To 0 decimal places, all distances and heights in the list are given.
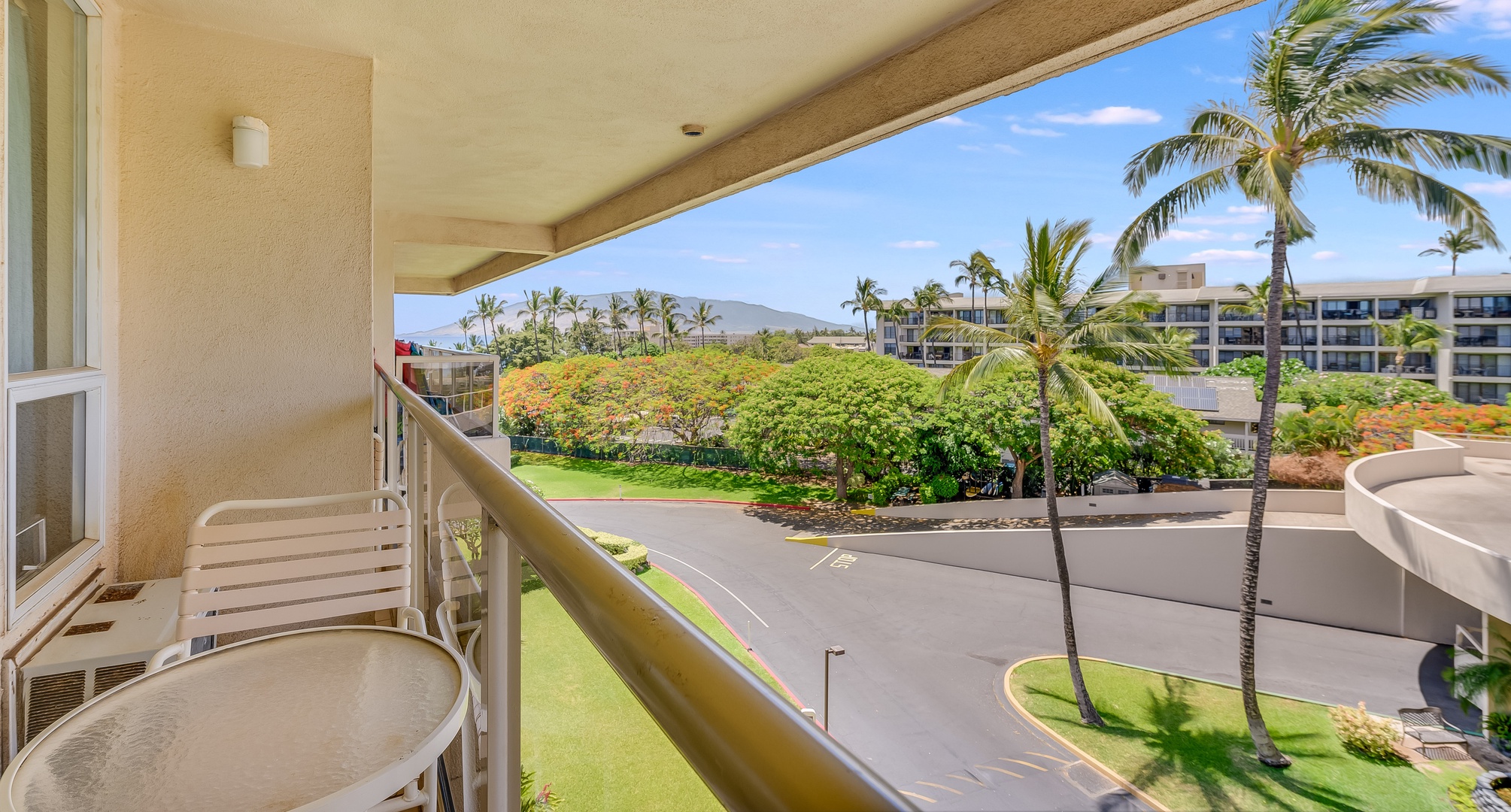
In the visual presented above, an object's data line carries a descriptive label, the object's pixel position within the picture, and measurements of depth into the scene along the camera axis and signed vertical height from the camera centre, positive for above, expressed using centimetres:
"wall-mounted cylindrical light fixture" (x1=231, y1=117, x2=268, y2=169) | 225 +77
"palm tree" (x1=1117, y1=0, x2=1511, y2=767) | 972 +390
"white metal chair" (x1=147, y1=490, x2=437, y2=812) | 135 -33
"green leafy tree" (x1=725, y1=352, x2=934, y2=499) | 2147 -41
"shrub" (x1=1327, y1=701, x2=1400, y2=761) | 1352 -603
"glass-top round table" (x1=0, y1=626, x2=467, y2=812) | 76 -39
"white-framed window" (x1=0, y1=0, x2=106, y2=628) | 153 +22
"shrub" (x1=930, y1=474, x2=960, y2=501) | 2198 -259
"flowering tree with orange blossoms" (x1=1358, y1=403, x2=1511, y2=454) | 2180 -64
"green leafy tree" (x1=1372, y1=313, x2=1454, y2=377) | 2667 +234
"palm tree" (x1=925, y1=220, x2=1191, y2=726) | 1270 +137
